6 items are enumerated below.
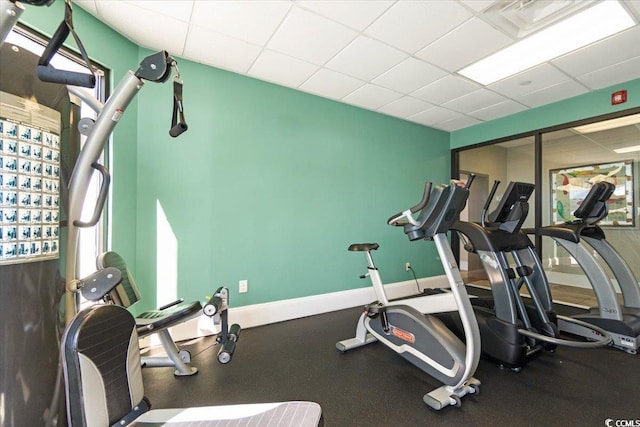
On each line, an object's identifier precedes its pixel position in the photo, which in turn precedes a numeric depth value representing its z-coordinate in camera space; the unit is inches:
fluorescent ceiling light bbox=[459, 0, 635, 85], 81.1
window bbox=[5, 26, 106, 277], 66.6
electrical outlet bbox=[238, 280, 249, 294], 112.0
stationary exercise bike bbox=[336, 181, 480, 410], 66.0
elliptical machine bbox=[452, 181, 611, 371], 79.8
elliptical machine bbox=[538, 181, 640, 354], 93.8
